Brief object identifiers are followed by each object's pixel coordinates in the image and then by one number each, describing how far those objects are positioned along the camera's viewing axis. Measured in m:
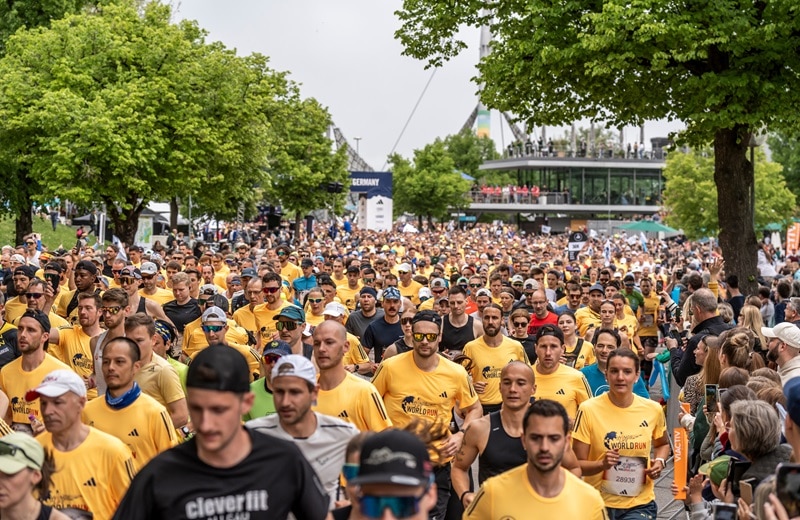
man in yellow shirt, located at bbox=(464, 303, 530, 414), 9.55
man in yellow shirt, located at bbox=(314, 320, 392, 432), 6.64
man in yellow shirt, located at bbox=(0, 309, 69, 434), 7.66
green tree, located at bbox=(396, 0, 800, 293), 16.59
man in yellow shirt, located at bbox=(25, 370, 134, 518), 5.33
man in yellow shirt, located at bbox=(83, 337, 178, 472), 6.24
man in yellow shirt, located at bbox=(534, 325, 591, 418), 8.51
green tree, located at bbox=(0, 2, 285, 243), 29.67
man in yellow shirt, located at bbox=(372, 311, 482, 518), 8.01
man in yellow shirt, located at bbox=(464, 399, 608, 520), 4.93
